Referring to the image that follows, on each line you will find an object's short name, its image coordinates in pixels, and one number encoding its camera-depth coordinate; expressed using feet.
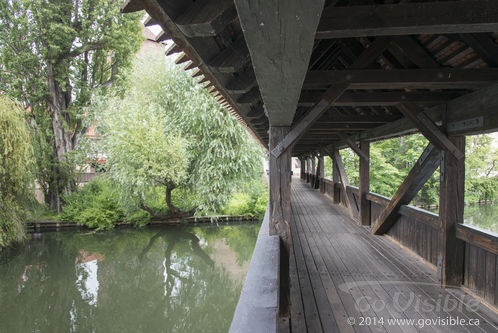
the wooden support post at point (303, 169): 59.27
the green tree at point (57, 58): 36.17
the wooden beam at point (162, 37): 3.39
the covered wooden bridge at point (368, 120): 2.77
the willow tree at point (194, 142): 33.45
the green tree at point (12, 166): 25.59
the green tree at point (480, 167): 45.93
